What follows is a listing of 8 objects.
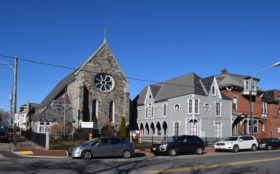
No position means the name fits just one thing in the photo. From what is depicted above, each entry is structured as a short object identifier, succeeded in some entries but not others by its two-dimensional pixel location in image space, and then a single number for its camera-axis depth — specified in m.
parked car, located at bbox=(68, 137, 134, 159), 18.38
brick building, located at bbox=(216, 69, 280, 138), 39.64
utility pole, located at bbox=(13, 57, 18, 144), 25.36
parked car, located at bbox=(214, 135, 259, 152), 25.26
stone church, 37.23
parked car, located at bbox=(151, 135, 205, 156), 21.56
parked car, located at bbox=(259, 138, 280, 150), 28.30
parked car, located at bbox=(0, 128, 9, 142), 31.34
